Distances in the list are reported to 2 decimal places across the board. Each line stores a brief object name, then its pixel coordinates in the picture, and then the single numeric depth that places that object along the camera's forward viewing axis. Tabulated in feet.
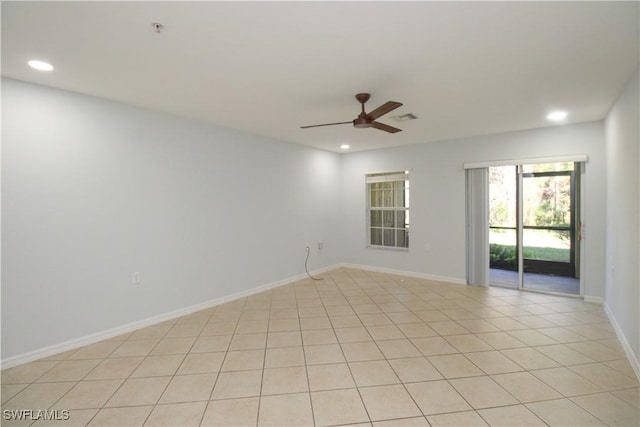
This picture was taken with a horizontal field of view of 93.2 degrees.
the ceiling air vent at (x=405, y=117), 12.19
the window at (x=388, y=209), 19.21
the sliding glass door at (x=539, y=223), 15.84
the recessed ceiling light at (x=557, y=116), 12.00
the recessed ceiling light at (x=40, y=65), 7.62
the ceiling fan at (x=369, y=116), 8.66
